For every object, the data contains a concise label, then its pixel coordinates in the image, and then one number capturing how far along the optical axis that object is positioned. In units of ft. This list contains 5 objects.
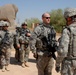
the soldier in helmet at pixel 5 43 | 11.79
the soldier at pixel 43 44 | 8.11
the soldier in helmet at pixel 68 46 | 6.13
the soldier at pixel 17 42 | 12.94
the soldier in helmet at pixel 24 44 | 12.89
